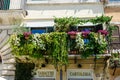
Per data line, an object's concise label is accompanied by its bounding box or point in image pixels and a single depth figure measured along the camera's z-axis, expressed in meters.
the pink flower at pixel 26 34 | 9.20
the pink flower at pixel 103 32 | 9.28
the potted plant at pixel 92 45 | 9.09
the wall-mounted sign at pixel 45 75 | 9.60
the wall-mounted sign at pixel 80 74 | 9.54
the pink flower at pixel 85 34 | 9.30
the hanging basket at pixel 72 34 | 9.27
